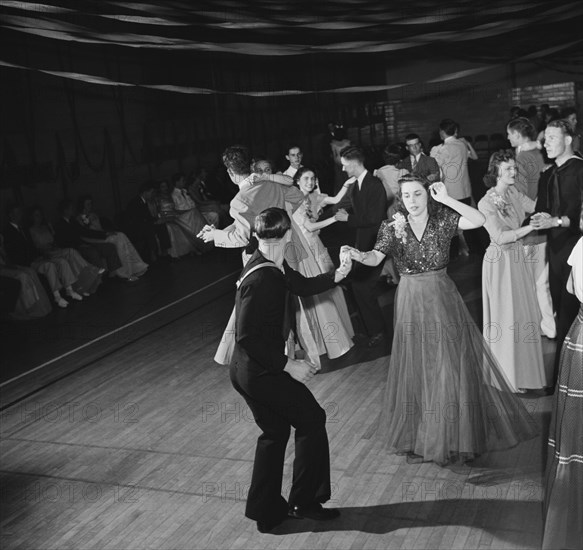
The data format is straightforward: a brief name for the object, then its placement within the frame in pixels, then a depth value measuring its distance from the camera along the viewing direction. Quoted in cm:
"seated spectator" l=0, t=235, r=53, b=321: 785
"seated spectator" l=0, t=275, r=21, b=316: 776
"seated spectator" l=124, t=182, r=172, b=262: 1032
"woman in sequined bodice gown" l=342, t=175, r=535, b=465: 389
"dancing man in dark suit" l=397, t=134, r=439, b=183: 790
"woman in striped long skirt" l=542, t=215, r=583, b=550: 296
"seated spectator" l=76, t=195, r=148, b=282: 937
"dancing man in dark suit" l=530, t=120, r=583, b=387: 443
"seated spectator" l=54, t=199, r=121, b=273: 895
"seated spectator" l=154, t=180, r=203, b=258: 1070
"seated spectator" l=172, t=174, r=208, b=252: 1082
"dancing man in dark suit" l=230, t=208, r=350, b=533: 329
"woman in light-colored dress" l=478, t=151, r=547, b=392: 464
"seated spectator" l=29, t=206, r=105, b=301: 863
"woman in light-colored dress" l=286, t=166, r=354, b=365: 566
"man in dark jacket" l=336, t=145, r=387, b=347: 582
